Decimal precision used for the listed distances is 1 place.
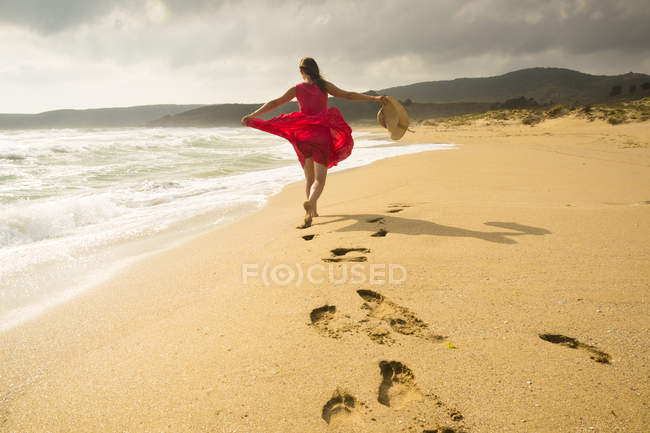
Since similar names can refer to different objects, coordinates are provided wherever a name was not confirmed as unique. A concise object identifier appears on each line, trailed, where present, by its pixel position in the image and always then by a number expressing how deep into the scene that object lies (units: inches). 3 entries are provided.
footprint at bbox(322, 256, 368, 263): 83.7
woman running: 128.7
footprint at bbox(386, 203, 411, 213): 127.1
